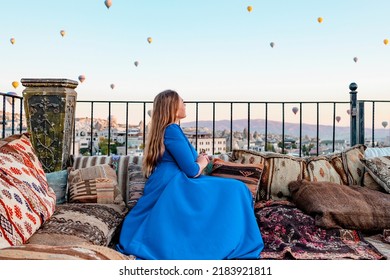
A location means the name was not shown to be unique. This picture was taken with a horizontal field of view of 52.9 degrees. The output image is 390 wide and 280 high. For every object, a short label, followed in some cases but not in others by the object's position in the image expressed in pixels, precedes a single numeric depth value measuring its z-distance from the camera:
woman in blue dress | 1.86
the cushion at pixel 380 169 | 2.61
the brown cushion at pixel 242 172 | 2.56
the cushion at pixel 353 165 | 2.82
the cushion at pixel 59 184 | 2.53
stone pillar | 3.02
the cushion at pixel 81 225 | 1.78
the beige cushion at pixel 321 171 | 2.76
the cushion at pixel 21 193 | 1.59
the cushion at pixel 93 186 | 2.49
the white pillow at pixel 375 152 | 2.98
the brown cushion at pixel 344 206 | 2.20
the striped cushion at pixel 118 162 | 2.74
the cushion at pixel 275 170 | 2.68
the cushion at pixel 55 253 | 1.00
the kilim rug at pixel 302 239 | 1.90
